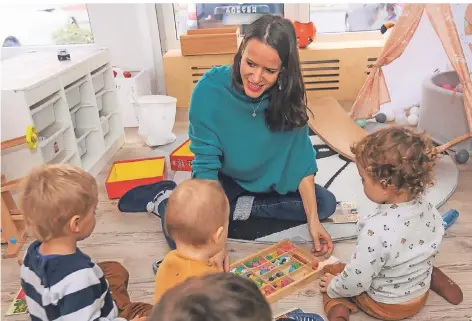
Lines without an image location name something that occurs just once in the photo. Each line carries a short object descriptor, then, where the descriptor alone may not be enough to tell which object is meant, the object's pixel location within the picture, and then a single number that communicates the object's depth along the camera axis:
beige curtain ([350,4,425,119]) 2.16
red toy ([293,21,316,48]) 2.70
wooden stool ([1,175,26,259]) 1.51
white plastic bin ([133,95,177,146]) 2.35
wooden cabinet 2.66
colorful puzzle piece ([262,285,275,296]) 1.25
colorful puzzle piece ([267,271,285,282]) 1.31
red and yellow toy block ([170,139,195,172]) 2.01
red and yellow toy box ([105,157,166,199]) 1.86
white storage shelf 1.53
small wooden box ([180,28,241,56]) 2.62
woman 1.22
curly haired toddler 1.03
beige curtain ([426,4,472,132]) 1.96
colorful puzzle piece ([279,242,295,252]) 1.44
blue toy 1.54
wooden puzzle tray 1.28
